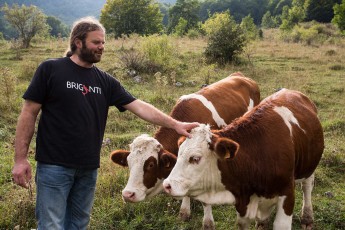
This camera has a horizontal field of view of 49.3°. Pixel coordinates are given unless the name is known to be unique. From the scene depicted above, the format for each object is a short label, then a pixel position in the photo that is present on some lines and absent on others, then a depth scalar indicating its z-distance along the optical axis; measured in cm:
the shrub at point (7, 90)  906
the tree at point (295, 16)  5010
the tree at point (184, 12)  5369
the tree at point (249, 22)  3745
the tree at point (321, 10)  5438
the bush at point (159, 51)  1374
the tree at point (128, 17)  3931
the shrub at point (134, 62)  1341
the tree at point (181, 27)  4156
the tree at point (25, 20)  1983
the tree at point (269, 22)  6416
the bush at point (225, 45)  1569
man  305
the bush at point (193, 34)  3048
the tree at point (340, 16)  3228
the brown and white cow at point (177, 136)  401
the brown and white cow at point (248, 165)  346
